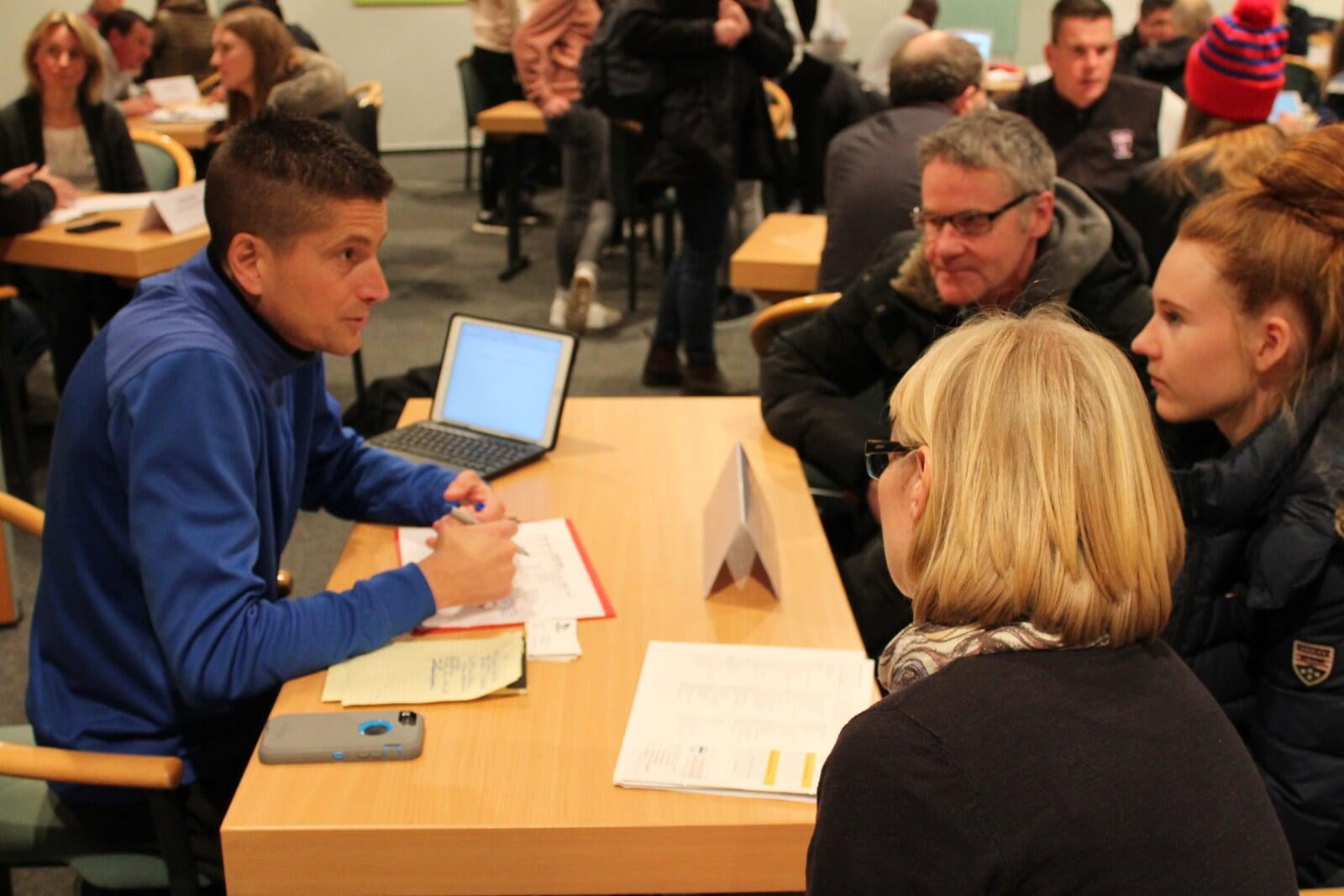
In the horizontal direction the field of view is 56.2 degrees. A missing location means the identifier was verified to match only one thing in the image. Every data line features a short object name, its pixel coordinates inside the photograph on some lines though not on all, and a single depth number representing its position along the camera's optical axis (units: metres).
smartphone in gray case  1.32
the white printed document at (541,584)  1.61
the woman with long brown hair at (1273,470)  1.48
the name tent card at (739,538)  1.64
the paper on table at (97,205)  3.65
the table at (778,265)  3.39
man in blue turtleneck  1.39
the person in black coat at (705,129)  3.99
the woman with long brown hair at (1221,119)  3.01
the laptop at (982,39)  7.90
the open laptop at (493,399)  2.12
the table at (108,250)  3.29
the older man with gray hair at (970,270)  2.13
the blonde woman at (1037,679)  0.85
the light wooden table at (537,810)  1.23
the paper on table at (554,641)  1.53
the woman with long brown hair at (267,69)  4.36
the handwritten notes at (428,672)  1.43
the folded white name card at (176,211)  3.38
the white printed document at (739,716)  1.30
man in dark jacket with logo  4.11
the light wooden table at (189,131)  5.30
